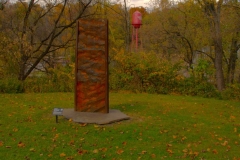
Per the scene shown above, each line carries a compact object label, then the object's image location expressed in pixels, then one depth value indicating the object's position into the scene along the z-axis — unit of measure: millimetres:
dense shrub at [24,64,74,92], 13877
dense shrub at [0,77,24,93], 12883
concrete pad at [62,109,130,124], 7324
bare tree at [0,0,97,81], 16125
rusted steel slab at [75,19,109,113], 8031
